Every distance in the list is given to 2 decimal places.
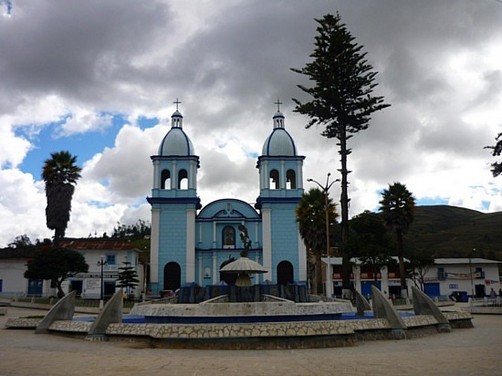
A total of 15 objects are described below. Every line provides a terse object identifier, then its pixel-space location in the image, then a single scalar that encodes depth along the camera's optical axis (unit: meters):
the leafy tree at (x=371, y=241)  36.03
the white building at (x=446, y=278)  49.44
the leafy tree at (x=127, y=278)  35.03
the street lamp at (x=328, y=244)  27.77
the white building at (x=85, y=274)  45.06
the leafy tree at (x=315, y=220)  36.66
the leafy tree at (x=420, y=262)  44.81
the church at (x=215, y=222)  44.00
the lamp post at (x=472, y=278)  50.03
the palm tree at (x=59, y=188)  40.88
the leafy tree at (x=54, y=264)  35.41
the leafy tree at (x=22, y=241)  85.27
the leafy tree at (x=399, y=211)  38.25
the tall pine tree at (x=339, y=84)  26.56
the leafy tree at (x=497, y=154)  24.94
